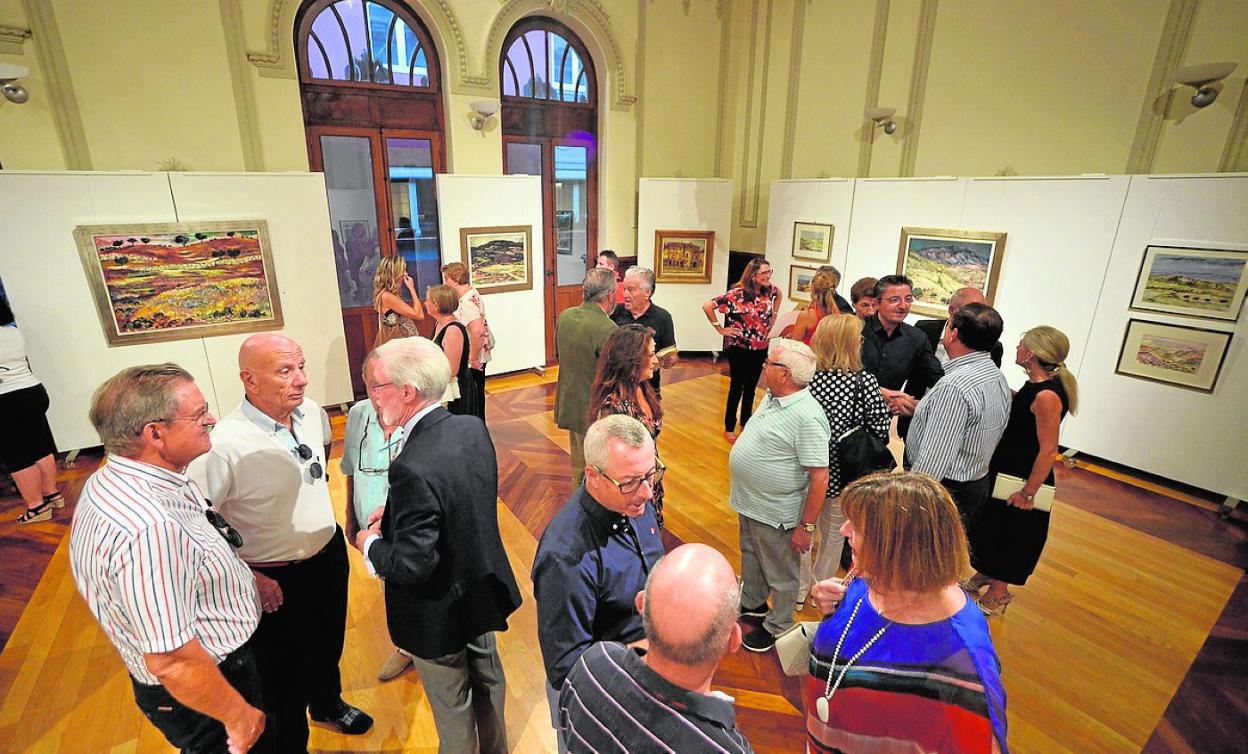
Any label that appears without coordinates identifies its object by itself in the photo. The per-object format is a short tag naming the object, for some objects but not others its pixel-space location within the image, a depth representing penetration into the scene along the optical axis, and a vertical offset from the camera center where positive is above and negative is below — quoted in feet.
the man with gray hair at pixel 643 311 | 14.65 -2.24
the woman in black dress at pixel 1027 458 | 9.03 -3.69
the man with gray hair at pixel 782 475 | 8.36 -3.67
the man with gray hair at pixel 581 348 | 11.83 -2.57
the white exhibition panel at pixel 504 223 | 21.94 -0.62
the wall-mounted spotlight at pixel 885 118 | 22.06 +4.11
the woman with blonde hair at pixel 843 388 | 9.32 -2.61
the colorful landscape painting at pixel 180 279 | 16.65 -1.94
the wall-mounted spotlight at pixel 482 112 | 22.19 +4.05
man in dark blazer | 5.90 -3.35
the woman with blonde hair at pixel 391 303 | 17.49 -2.54
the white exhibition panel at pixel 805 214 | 23.35 +0.42
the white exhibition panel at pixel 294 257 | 17.69 -1.35
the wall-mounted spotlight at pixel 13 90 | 15.72 +3.21
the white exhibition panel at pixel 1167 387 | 14.87 -4.30
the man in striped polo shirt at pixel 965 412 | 8.86 -2.79
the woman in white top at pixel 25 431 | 13.20 -5.11
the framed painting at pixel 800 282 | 25.34 -2.50
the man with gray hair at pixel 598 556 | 5.15 -3.02
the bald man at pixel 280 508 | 6.71 -3.44
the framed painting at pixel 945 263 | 19.02 -1.23
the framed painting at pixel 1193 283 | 14.75 -1.34
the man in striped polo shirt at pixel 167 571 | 4.74 -2.97
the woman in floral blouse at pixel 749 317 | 16.96 -2.72
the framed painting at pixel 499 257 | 22.65 -1.48
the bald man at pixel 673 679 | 3.62 -2.90
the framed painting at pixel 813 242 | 24.14 -0.73
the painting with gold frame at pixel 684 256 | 27.28 -1.57
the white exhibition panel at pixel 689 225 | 26.76 -0.15
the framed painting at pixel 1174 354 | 15.28 -3.31
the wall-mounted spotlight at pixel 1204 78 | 14.76 +3.88
